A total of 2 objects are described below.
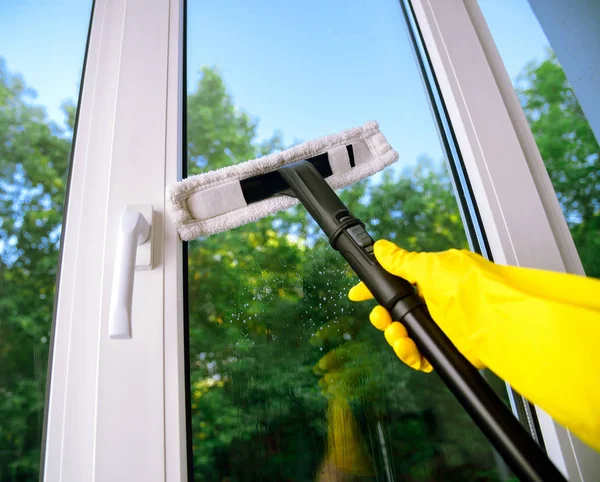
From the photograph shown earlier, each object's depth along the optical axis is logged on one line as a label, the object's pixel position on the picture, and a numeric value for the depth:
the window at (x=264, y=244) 0.54
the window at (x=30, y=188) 0.52
